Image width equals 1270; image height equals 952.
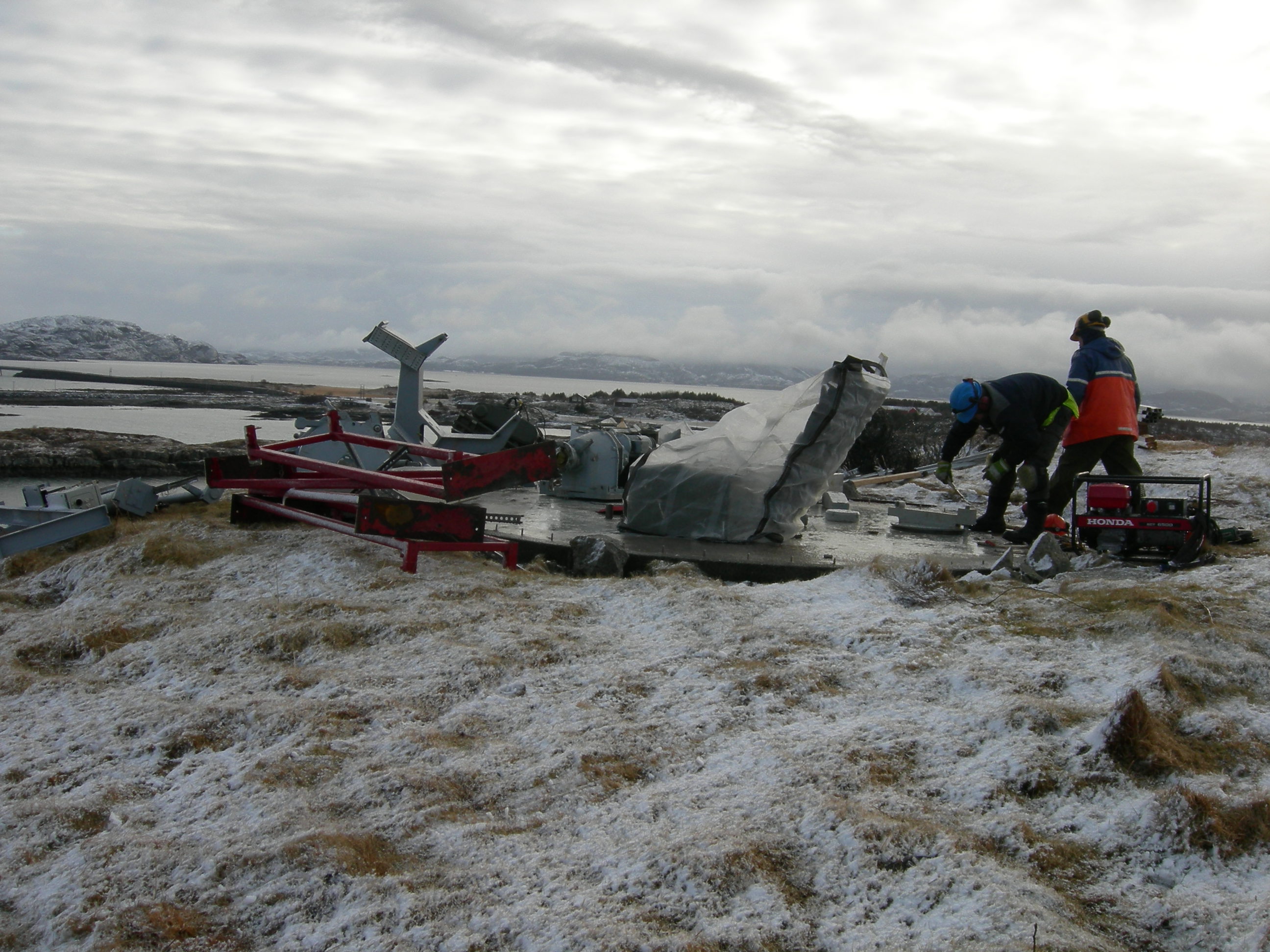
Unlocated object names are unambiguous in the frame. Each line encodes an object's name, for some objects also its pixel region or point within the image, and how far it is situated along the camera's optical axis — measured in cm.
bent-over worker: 836
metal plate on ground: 817
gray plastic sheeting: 898
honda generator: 702
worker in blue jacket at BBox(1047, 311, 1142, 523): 845
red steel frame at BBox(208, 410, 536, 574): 723
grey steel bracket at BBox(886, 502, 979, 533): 991
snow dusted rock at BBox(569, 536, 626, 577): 794
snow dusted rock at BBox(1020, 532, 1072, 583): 695
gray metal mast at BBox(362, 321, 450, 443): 1446
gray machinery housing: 1179
